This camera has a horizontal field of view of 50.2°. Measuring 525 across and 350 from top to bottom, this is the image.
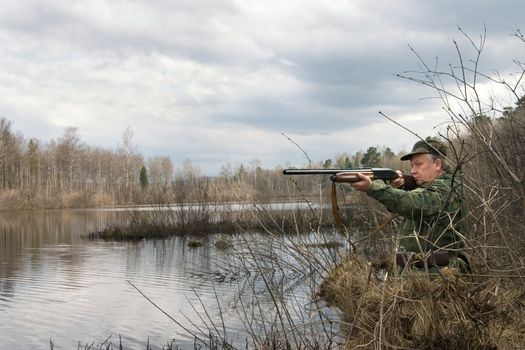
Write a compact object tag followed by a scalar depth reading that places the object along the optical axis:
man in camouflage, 3.55
